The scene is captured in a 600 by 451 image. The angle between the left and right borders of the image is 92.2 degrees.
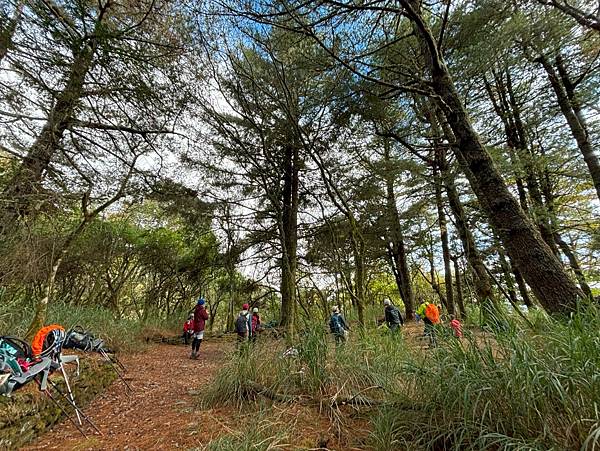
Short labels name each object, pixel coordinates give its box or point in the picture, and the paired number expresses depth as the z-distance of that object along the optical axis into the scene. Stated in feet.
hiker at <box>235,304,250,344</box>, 22.90
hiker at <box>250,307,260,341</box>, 24.52
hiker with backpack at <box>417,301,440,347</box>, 18.28
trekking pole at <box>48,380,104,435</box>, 9.79
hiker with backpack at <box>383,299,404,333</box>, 20.38
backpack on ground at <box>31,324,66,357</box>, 10.37
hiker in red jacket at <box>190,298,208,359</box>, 22.71
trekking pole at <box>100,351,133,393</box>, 14.58
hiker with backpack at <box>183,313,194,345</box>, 30.79
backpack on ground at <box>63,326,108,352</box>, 15.71
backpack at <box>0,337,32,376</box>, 8.95
